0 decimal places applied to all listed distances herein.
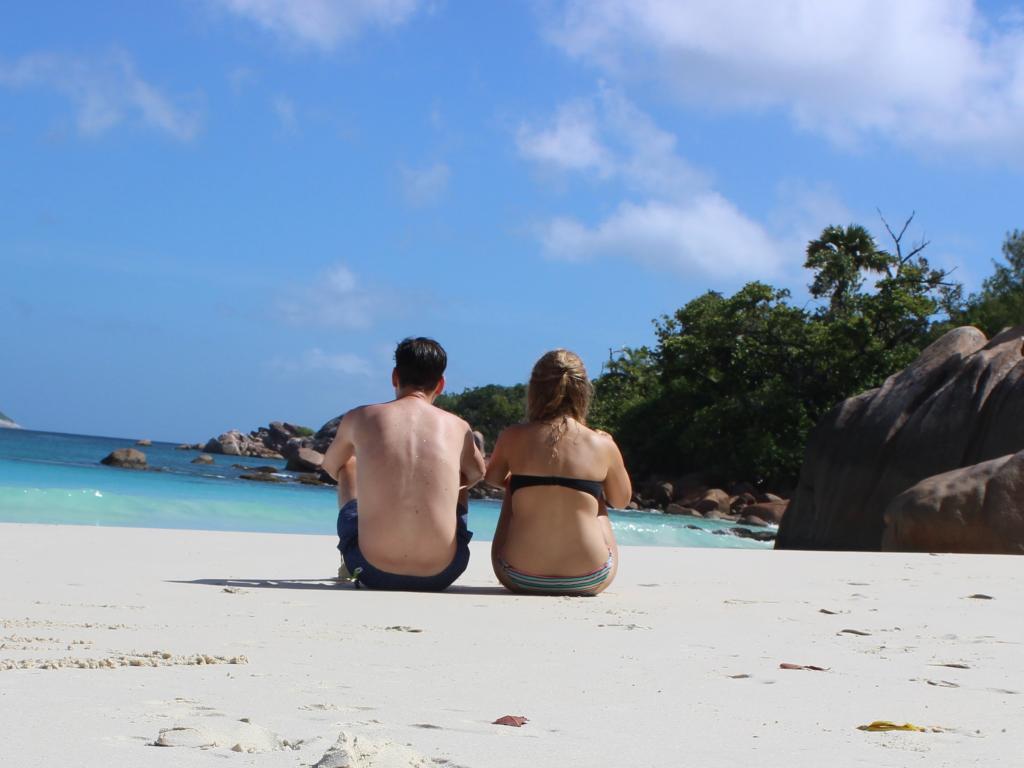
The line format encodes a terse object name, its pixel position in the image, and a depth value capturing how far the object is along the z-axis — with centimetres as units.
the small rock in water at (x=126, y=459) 4647
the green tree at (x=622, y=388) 4212
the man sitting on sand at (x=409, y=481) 535
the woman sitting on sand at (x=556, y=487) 543
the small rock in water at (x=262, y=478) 4219
